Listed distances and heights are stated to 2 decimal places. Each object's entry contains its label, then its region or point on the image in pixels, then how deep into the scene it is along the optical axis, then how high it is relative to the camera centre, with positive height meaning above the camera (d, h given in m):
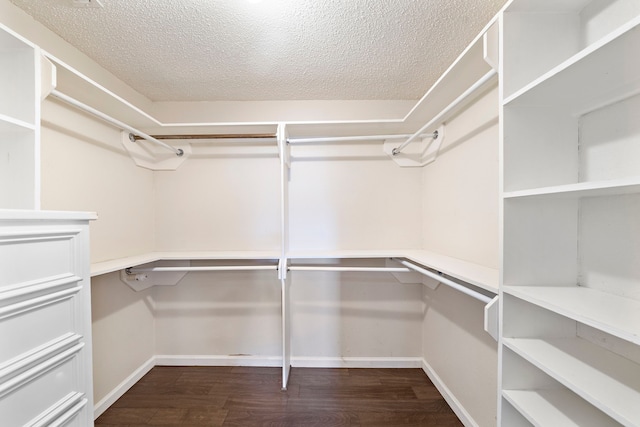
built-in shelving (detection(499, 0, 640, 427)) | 0.68 +0.00
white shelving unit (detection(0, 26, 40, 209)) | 0.94 +0.30
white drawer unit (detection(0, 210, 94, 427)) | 0.71 -0.35
